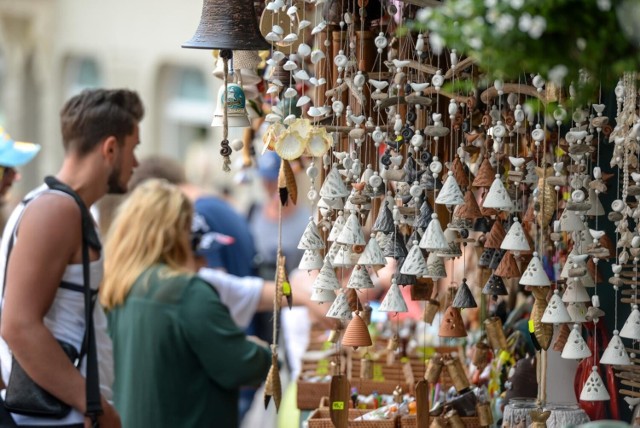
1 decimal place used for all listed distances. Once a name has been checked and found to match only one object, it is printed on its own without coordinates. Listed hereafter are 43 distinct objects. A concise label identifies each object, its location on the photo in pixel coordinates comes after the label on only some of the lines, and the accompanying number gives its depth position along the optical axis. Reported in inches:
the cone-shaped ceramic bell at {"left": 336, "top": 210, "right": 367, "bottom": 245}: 212.8
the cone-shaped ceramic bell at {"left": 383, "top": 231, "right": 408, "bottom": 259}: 217.5
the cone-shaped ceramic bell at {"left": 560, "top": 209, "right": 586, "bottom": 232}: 204.1
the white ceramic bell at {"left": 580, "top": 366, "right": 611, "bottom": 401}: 205.5
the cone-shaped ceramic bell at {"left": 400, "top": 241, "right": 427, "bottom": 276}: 208.8
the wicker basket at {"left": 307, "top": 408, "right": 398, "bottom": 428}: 244.1
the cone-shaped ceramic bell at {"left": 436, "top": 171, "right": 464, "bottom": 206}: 206.8
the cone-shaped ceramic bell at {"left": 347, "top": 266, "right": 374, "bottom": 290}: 217.0
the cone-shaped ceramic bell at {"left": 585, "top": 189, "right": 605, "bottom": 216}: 211.0
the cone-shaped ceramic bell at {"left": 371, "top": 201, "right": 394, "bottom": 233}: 215.8
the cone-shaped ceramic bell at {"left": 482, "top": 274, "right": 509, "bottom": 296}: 219.6
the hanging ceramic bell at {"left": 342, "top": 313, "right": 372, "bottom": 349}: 225.8
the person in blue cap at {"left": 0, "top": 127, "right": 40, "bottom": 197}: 339.3
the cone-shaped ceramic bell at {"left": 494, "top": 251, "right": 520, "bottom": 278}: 212.1
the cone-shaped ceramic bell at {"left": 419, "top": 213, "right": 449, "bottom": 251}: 206.5
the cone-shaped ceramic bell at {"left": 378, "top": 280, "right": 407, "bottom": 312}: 219.5
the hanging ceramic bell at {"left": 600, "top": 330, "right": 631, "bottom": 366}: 202.4
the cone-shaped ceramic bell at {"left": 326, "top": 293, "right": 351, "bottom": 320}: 223.8
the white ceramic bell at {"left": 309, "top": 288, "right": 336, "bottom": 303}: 225.3
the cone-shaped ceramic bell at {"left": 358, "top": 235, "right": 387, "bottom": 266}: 213.3
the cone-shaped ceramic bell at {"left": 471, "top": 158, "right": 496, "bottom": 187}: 211.6
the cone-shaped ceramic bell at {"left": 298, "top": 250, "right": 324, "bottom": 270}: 227.0
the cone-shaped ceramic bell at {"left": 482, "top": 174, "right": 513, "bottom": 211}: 203.9
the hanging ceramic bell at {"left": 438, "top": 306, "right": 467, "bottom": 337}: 225.9
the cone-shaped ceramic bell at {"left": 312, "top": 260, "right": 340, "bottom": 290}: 224.1
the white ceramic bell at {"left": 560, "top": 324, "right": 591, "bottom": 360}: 204.8
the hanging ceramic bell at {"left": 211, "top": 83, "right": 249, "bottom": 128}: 223.3
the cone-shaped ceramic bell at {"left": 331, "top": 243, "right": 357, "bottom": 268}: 221.1
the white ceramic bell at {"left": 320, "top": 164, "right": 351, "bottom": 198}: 218.5
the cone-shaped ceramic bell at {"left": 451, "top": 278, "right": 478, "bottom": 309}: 222.8
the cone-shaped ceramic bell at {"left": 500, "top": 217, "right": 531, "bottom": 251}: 205.9
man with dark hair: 244.7
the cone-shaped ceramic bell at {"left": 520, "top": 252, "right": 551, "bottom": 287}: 203.0
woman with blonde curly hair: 319.9
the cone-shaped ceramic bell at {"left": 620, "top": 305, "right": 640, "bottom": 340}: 200.7
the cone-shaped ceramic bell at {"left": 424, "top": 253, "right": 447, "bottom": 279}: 217.6
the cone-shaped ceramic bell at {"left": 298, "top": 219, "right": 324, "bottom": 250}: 223.8
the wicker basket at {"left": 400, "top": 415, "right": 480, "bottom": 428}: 242.7
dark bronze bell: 215.2
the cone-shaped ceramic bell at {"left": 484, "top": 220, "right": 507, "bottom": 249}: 215.8
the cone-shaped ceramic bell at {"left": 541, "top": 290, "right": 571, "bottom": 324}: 203.3
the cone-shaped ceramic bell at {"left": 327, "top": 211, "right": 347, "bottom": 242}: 221.6
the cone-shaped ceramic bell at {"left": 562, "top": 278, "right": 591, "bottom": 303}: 205.3
